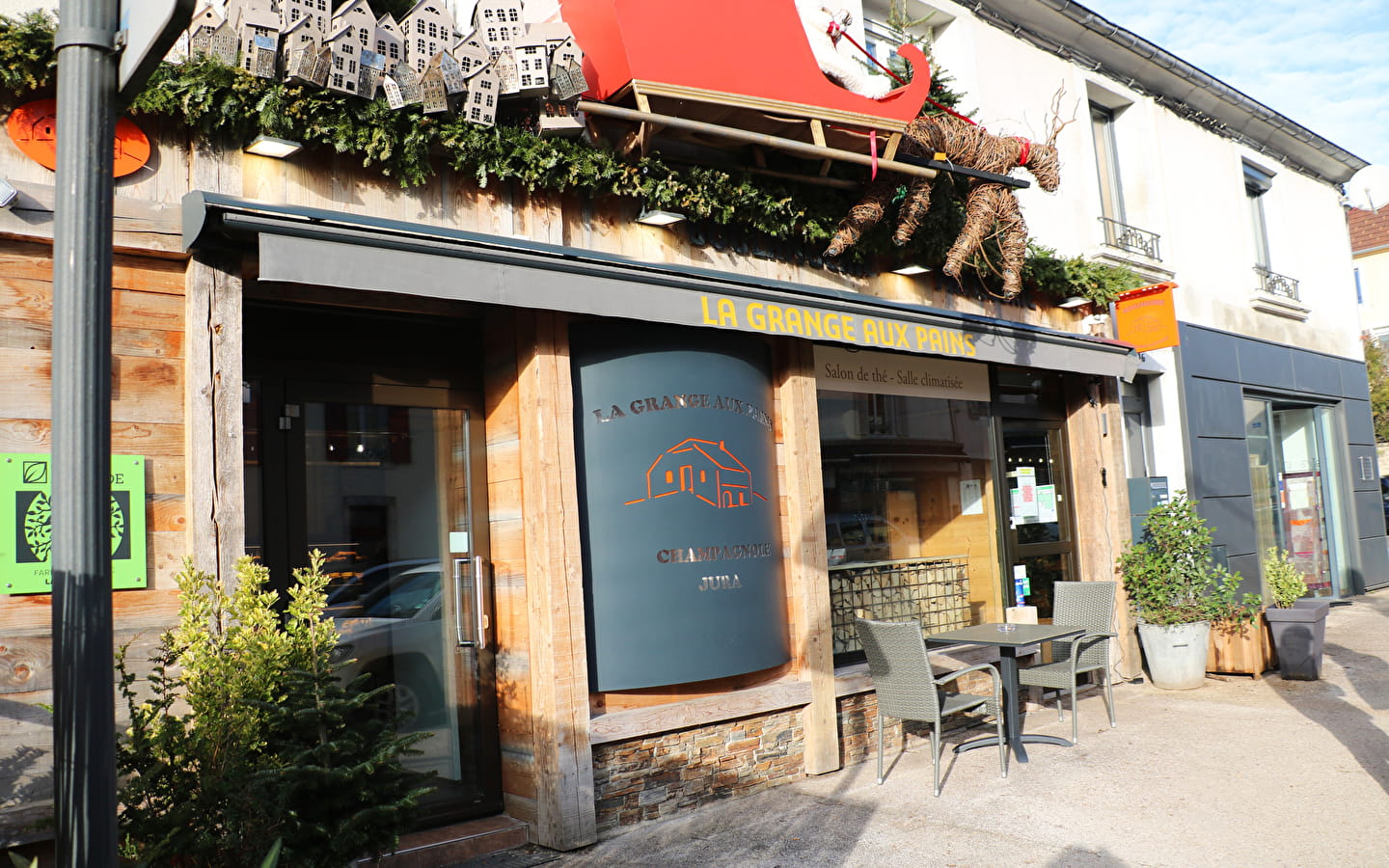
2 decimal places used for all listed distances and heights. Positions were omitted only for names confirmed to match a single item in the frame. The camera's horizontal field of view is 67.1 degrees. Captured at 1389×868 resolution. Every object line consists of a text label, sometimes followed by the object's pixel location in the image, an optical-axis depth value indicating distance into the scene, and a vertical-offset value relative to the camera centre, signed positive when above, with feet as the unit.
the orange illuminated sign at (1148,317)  30.04 +5.80
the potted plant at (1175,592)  28.78 -2.12
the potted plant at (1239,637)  29.19 -3.49
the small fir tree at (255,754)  11.50 -2.14
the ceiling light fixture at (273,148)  15.33 +6.16
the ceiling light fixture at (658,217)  19.84 +6.20
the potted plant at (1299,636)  28.58 -3.45
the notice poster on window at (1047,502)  30.37 +0.60
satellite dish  24.38 +7.50
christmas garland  14.25 +6.64
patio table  20.98 -2.66
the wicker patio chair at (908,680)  19.15 -2.75
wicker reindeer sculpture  22.63 +7.56
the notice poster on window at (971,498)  28.71 +0.82
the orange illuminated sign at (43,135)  13.84 +5.92
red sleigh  18.54 +8.57
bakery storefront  16.78 +1.08
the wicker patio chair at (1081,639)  22.93 -2.60
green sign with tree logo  13.37 +0.66
